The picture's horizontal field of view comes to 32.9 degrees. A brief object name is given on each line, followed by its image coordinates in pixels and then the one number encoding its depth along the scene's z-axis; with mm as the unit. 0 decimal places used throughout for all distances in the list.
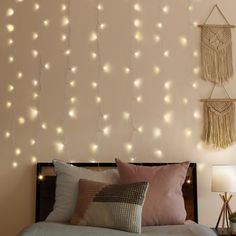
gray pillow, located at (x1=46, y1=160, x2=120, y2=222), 2771
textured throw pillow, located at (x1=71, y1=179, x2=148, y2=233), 2408
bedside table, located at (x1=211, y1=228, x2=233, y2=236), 2867
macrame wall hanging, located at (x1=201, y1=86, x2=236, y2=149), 3350
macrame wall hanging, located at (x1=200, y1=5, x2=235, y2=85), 3414
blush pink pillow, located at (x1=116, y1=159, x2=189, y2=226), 2664
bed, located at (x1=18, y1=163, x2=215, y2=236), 3191
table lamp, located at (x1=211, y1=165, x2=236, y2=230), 2961
